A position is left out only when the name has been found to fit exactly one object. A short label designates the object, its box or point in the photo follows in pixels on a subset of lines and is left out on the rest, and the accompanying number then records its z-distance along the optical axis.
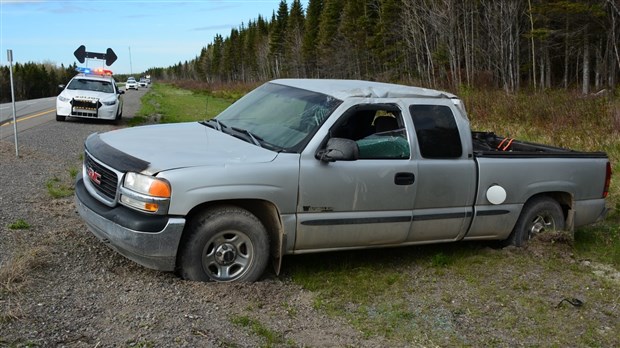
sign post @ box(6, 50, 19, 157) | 10.78
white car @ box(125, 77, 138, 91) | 73.38
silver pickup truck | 4.65
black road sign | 24.52
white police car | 18.77
